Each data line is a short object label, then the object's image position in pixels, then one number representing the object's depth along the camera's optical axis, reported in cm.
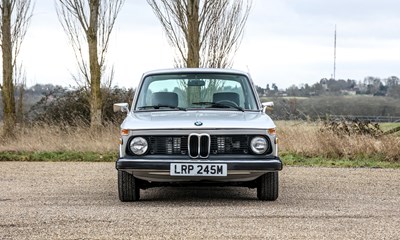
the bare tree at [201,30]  2047
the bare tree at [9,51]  2381
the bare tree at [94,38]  2198
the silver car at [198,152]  859
